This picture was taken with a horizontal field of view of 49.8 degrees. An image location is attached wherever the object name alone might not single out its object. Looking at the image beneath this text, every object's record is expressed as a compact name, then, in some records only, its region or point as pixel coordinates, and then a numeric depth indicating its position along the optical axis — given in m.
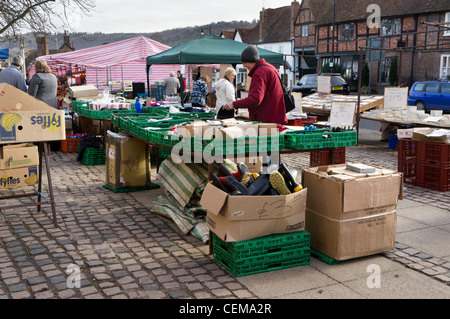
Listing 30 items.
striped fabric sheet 5.41
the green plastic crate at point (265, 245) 4.14
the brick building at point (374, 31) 37.31
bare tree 15.45
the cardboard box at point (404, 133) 7.90
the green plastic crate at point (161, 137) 5.51
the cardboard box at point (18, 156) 5.71
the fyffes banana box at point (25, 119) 5.27
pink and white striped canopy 16.81
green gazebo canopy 11.64
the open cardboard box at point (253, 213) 4.11
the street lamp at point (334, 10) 43.84
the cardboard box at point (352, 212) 4.29
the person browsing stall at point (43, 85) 9.77
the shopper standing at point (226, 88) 9.41
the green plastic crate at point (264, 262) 4.17
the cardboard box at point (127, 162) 7.24
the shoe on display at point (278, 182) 4.27
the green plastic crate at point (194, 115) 8.20
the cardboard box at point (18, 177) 5.66
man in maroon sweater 5.96
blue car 22.48
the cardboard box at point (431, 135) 7.19
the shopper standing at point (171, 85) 18.34
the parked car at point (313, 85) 26.11
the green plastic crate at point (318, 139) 4.99
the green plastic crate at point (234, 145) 4.68
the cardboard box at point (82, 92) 12.30
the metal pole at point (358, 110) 11.95
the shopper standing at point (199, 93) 11.09
